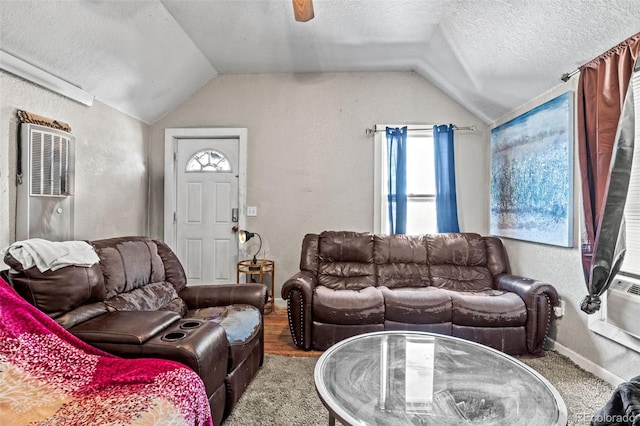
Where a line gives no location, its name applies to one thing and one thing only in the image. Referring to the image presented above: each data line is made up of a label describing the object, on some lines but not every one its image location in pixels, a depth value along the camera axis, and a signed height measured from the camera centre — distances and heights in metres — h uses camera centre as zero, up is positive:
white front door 3.89 +0.07
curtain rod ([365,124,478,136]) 3.70 +1.05
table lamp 3.40 -0.23
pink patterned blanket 1.09 -0.67
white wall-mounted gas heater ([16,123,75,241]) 2.20 +0.24
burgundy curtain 1.93 +0.58
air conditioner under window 1.91 -0.57
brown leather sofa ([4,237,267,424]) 1.47 -0.57
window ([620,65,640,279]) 1.94 +0.03
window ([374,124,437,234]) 3.78 +0.42
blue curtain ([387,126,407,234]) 3.64 +0.44
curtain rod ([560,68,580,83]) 2.38 +1.09
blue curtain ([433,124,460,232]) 3.59 +0.42
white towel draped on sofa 1.53 -0.20
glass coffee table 1.19 -0.77
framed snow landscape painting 2.50 +0.38
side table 3.45 -0.62
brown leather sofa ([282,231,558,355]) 2.51 -0.74
